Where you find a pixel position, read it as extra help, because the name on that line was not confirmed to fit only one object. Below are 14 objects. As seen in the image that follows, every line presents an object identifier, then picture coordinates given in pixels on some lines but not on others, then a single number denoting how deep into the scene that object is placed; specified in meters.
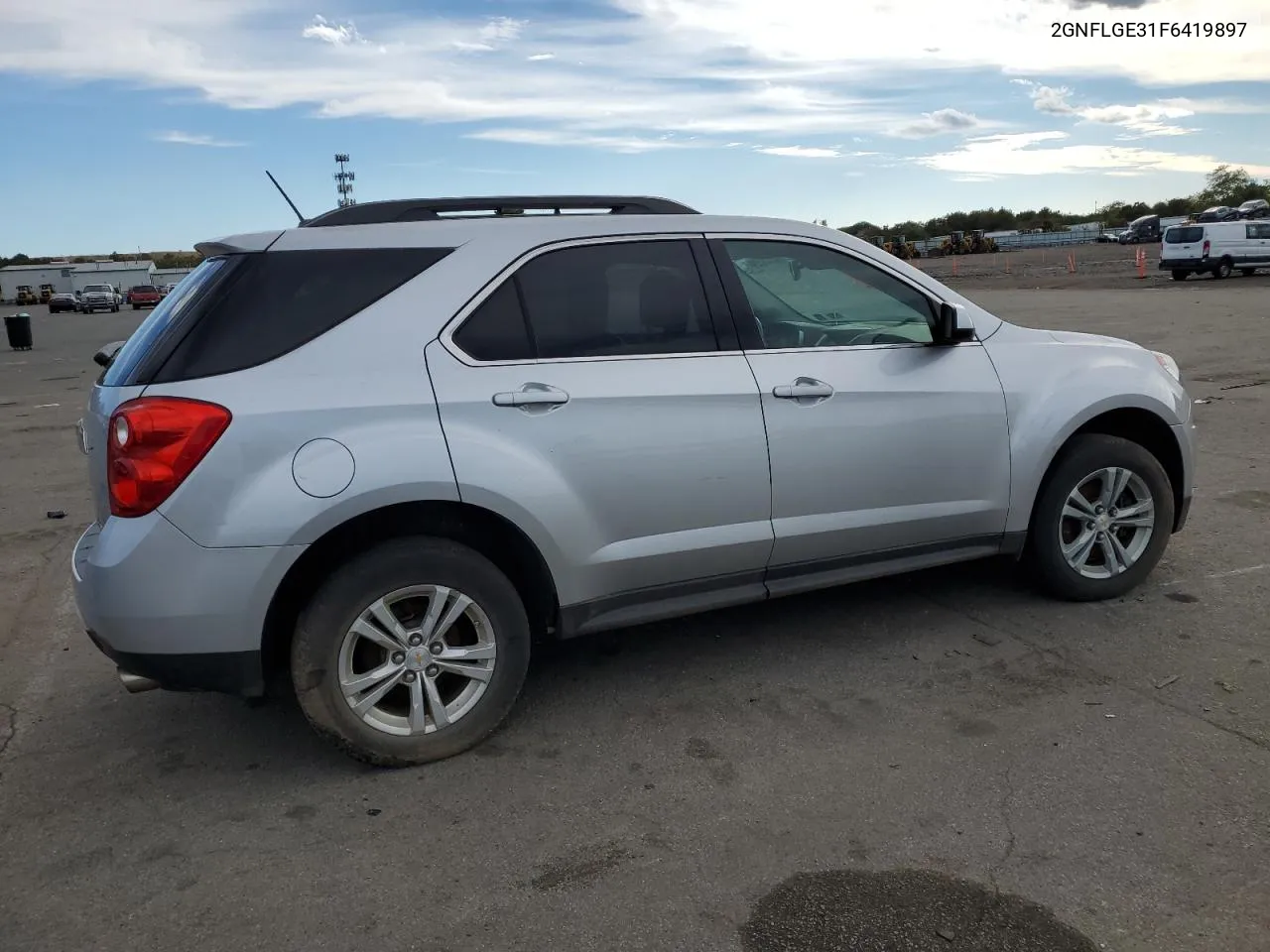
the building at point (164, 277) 88.56
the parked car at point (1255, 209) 61.94
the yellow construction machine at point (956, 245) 67.25
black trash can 25.78
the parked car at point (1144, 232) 65.19
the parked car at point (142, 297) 64.44
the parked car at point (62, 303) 62.00
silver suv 3.28
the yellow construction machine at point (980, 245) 69.10
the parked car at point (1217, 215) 57.17
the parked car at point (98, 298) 59.19
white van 30.77
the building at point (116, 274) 90.59
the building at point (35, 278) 91.25
